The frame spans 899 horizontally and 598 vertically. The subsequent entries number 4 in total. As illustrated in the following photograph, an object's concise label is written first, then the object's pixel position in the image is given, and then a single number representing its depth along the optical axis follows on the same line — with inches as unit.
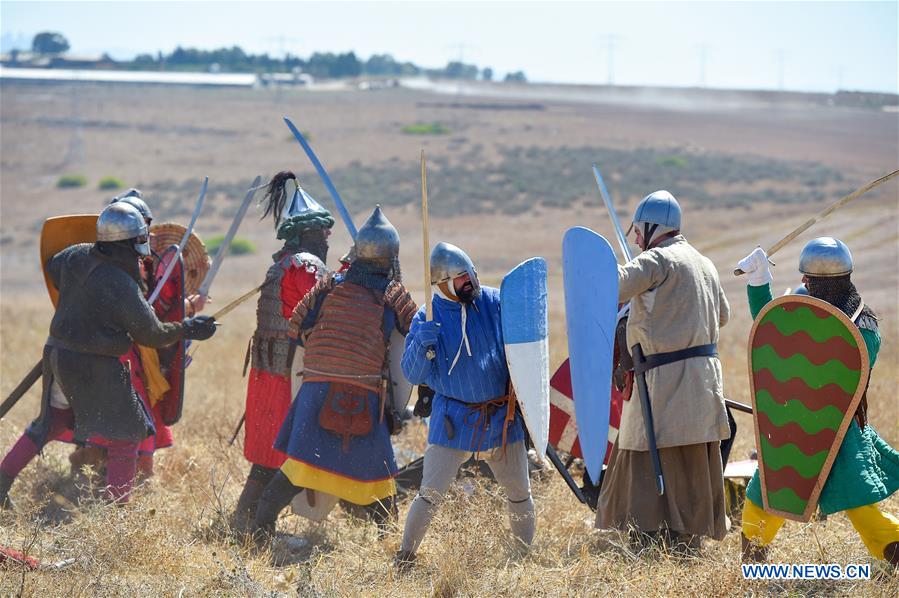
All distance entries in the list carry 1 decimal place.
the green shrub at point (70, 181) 3371.3
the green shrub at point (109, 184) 3287.4
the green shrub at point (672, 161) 3526.1
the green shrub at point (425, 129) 4338.1
